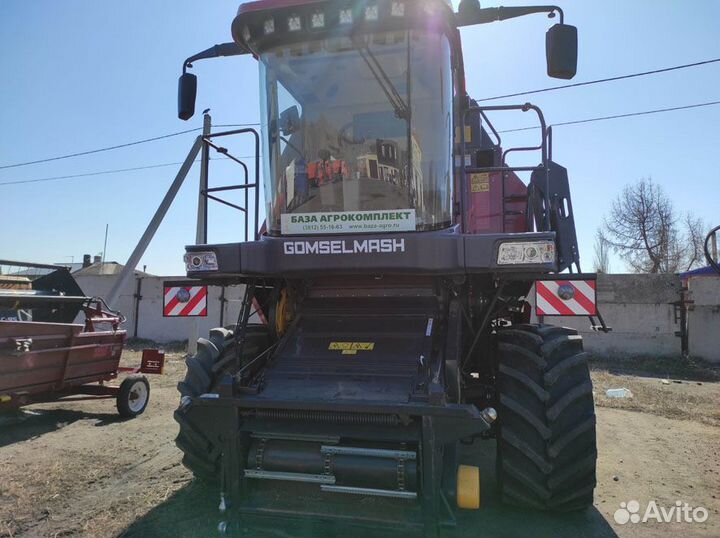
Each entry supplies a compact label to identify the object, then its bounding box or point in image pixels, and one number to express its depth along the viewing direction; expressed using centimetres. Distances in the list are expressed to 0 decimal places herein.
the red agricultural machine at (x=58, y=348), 577
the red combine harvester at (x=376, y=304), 301
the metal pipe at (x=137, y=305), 1596
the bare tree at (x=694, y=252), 3257
